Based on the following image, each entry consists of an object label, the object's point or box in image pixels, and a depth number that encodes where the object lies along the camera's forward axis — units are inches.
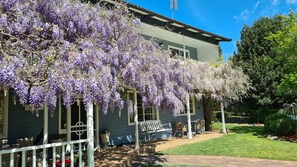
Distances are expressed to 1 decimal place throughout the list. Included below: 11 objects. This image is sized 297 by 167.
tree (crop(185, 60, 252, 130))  573.9
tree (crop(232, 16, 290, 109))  869.8
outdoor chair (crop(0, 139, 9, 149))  317.7
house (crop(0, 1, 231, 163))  352.5
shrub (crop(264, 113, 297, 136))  561.3
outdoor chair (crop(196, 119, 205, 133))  661.3
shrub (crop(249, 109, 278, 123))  934.8
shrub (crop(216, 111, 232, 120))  1181.3
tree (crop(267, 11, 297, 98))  535.6
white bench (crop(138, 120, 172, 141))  531.8
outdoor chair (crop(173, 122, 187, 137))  591.5
